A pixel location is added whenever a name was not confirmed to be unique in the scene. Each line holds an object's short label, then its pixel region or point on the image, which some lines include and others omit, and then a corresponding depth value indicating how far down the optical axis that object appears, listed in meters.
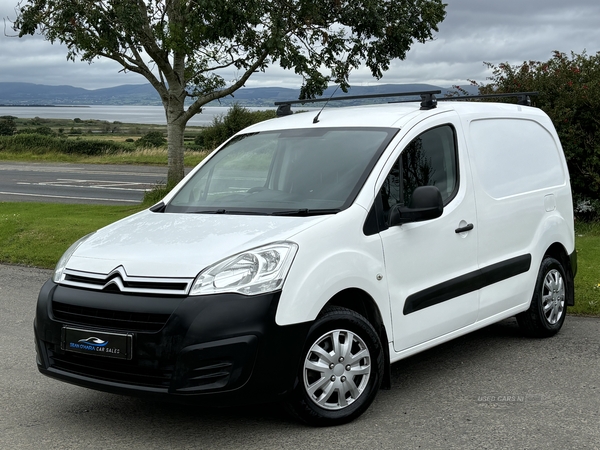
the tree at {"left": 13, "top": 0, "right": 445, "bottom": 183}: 14.23
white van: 4.26
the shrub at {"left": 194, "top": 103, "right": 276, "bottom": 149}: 42.19
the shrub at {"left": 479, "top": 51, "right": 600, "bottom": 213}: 12.74
